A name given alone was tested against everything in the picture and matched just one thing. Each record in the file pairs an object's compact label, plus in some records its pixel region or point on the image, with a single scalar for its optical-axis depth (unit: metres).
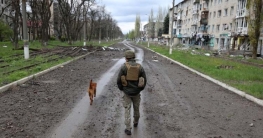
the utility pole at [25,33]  19.39
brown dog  7.48
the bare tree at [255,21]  28.19
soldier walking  5.17
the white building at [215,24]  42.34
